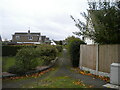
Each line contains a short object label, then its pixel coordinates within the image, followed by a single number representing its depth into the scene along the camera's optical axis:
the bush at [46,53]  8.35
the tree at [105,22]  5.09
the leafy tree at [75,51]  8.25
